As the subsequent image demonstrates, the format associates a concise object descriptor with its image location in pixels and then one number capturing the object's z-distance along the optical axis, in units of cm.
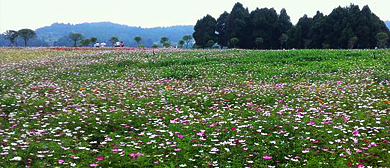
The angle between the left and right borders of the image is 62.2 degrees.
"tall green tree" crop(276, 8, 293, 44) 6975
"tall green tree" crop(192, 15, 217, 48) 7475
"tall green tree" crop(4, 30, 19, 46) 8235
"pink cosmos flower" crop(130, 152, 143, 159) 782
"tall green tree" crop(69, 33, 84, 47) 8619
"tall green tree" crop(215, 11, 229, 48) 7472
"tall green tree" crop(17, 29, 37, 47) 8542
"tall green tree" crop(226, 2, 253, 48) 6950
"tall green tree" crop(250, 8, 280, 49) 6862
